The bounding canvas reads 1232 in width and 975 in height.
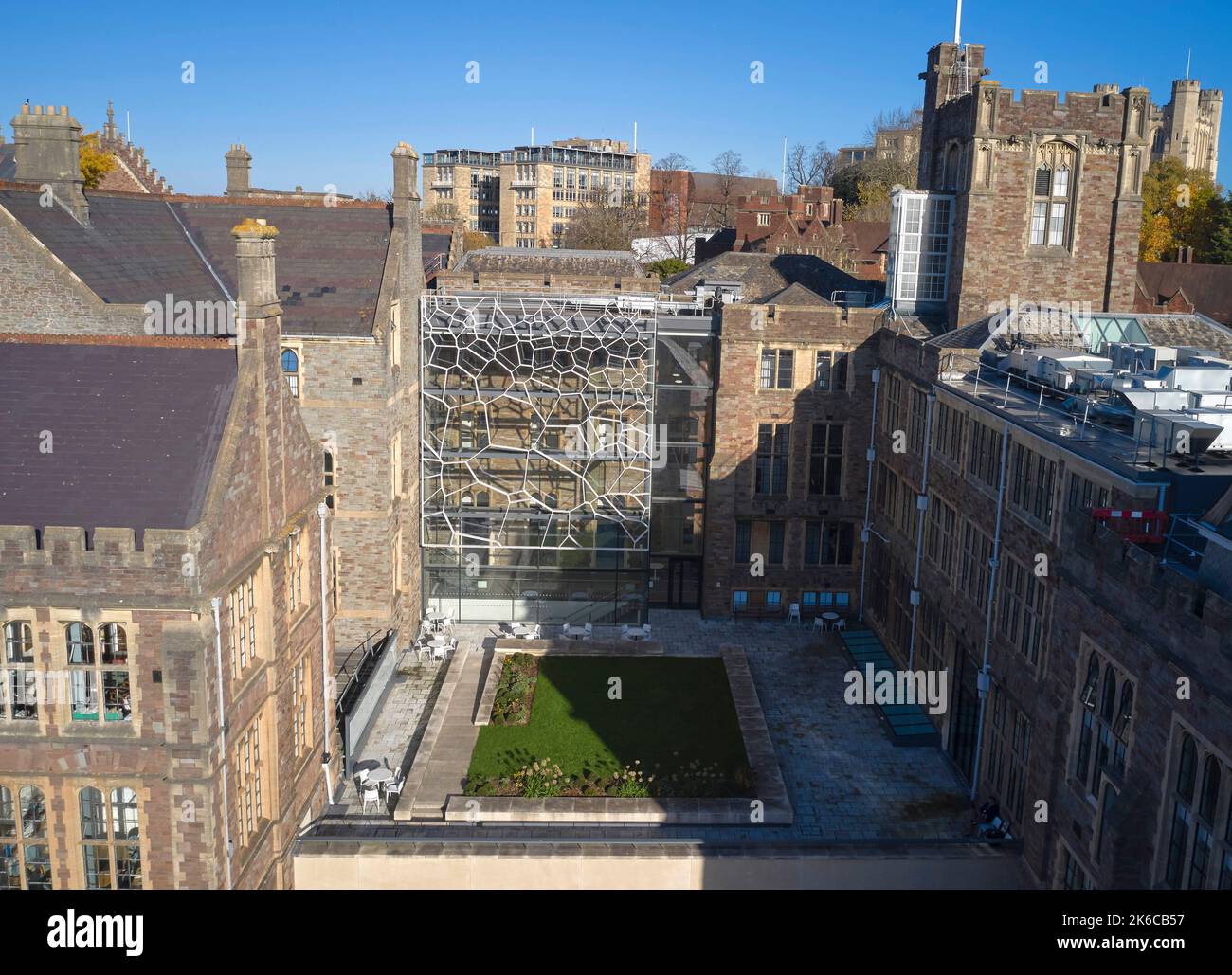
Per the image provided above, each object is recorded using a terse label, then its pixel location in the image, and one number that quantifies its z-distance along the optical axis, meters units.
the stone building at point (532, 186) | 122.06
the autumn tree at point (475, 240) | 94.54
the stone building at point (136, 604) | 15.60
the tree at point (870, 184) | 94.62
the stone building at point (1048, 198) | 31.72
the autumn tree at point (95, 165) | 41.38
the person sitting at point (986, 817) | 22.17
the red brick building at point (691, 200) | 111.56
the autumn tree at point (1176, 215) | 71.62
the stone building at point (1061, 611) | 13.85
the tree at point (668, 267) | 71.25
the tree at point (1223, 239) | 64.88
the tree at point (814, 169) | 125.00
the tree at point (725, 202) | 109.94
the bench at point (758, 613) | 35.62
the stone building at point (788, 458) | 33.97
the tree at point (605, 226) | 87.44
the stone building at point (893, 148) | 116.07
